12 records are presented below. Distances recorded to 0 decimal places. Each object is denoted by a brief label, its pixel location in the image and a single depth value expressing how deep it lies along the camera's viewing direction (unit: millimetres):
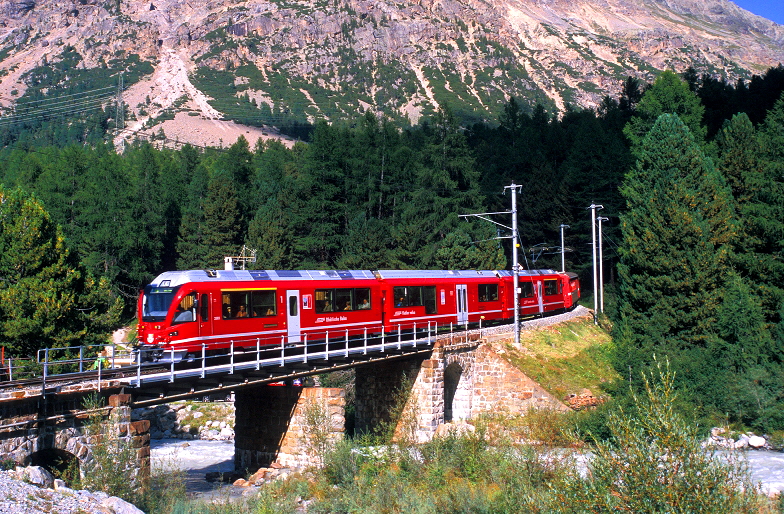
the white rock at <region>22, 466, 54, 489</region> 14938
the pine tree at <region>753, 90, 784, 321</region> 35938
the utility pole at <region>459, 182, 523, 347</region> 32625
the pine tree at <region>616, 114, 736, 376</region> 36406
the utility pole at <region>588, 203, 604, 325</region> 44556
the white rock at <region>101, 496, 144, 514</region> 14398
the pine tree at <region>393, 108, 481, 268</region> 53219
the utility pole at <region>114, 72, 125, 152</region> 166575
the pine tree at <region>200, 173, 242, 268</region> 61062
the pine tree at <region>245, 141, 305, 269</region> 56406
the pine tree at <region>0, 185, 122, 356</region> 29203
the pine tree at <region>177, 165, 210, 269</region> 61812
